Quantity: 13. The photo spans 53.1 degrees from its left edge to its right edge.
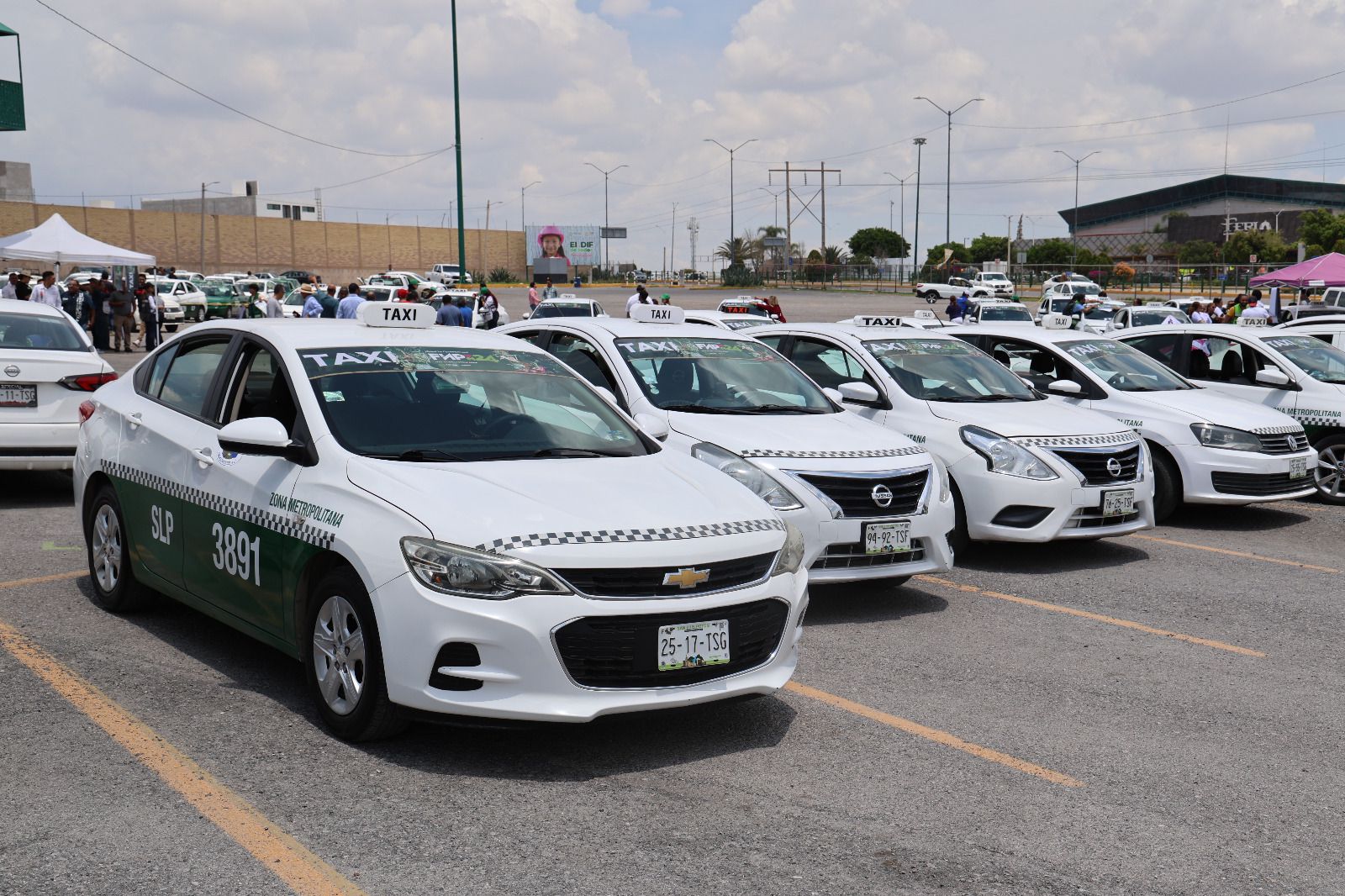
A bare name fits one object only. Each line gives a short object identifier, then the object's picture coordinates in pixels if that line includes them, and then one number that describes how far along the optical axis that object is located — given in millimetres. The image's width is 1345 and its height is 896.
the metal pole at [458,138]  31922
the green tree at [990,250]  133750
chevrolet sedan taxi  4773
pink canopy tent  28688
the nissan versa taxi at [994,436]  9141
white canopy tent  28859
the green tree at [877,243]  144875
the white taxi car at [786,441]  7645
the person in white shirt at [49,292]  25469
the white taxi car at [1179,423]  11148
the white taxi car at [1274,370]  12719
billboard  115125
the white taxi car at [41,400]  10594
